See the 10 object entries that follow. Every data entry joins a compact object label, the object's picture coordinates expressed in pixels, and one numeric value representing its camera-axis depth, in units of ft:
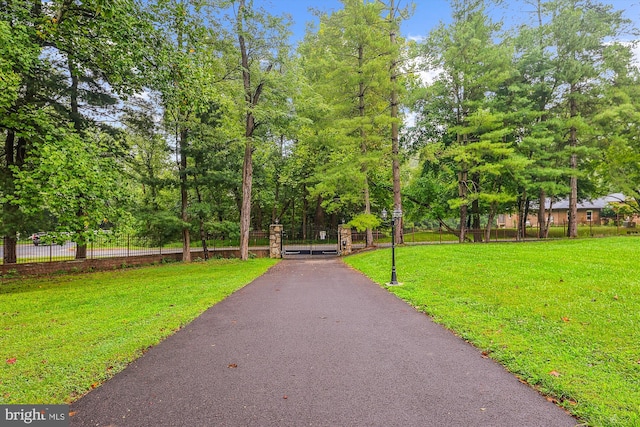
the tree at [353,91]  54.90
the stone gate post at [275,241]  64.49
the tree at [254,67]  51.83
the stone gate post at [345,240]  67.15
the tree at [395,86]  55.88
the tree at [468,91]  57.36
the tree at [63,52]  26.30
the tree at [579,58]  60.90
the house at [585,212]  135.13
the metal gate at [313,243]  73.46
